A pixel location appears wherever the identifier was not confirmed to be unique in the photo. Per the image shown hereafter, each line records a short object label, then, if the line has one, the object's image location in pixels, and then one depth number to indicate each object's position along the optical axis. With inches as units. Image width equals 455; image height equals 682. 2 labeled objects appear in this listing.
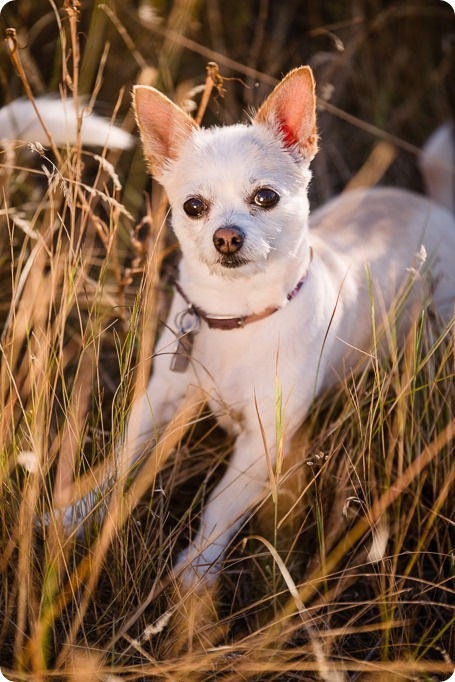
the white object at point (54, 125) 92.0
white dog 79.7
